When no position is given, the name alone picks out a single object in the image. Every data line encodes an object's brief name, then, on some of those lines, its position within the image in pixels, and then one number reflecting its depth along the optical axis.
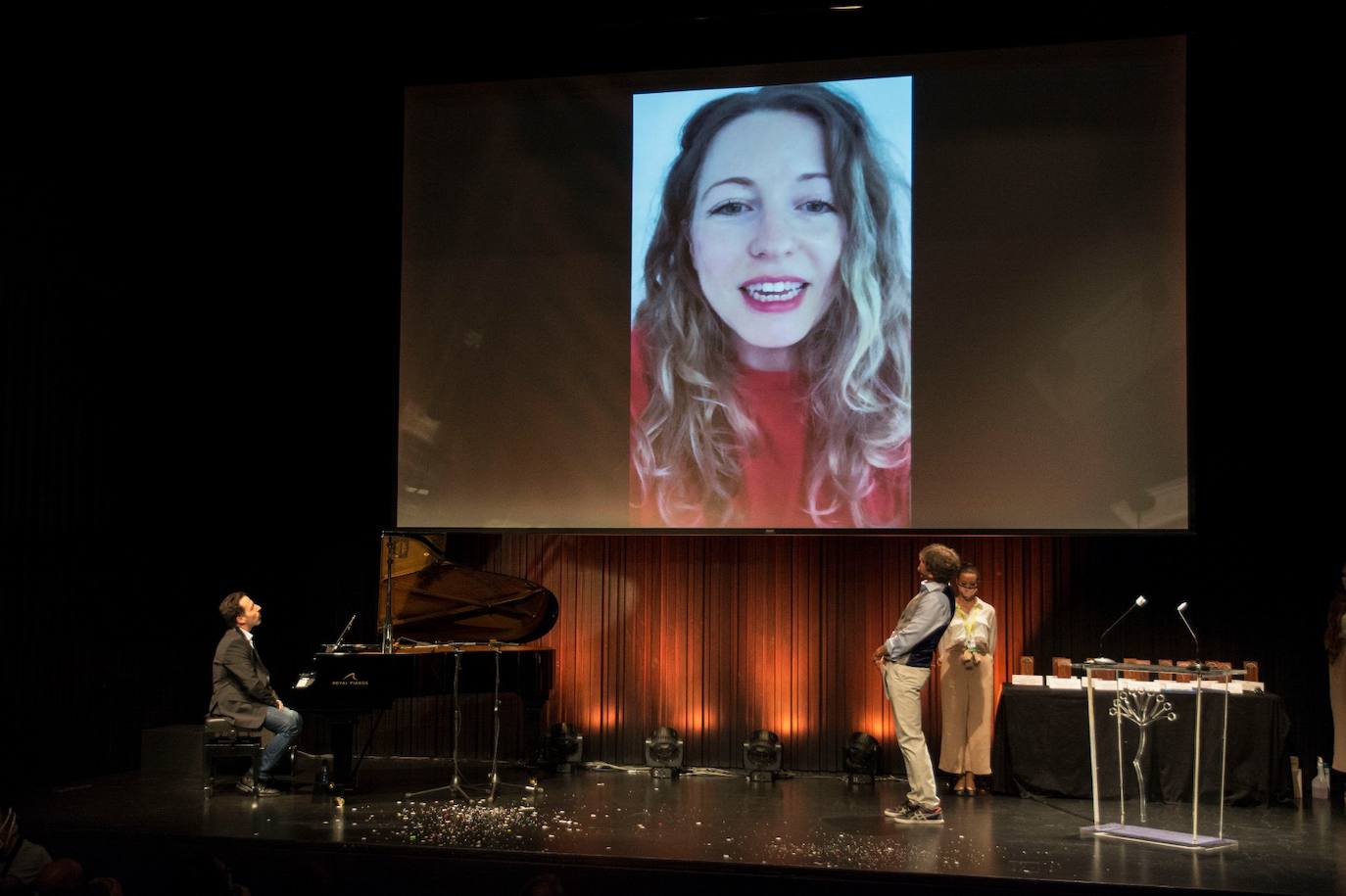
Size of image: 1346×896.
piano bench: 7.02
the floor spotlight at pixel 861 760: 7.64
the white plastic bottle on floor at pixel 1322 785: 7.19
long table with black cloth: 6.83
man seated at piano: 7.05
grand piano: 6.81
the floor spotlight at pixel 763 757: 7.83
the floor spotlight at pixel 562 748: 8.10
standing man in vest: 6.38
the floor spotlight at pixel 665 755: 7.99
